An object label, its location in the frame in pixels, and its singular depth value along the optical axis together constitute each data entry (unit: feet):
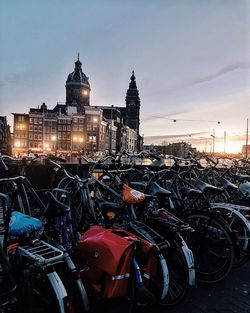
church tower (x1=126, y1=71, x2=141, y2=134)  374.43
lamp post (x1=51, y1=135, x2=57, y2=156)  237.25
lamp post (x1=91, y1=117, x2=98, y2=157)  242.99
